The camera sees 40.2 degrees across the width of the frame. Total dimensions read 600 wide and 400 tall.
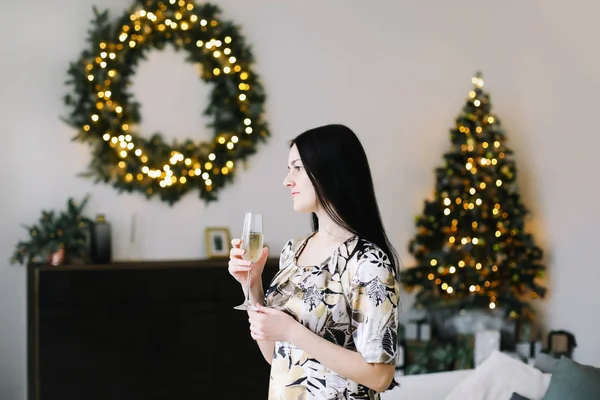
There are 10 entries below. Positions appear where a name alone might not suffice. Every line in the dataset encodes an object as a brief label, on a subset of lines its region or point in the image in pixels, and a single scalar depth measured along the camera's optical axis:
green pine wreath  5.04
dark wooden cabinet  4.65
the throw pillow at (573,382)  2.99
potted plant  4.78
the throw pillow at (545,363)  3.58
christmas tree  5.63
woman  1.99
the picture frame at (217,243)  5.36
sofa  3.04
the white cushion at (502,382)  3.41
